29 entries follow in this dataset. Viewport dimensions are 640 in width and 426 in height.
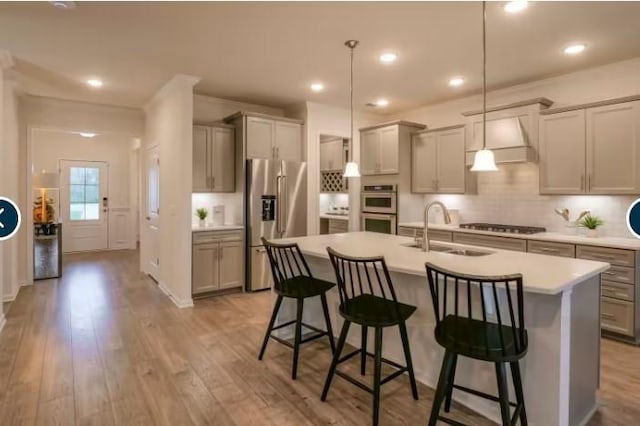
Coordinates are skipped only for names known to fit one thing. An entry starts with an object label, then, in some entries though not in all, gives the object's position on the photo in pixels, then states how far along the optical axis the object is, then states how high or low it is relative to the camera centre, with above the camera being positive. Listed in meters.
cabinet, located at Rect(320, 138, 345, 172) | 6.32 +0.89
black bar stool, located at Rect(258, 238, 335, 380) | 2.80 -0.64
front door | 8.12 +0.01
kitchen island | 1.93 -0.70
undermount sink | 2.76 -0.33
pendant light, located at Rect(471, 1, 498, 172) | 2.51 +0.31
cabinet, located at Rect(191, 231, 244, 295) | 4.70 -0.72
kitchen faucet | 2.77 -0.15
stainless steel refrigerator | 4.98 -0.02
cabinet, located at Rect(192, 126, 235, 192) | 4.91 +0.63
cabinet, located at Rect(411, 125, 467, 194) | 5.06 +0.66
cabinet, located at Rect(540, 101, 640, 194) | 3.58 +0.60
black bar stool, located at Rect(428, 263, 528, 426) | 1.75 -0.66
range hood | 4.23 +0.90
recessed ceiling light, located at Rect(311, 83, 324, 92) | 4.65 +1.53
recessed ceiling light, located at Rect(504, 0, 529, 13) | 2.65 +1.46
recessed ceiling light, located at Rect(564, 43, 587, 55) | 3.42 +1.49
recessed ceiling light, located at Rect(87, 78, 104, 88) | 4.46 +1.50
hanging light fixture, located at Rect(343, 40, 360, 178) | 3.42 +0.36
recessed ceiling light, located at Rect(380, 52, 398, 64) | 3.64 +1.50
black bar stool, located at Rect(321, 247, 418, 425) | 2.18 -0.67
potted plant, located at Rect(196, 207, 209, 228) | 5.05 -0.12
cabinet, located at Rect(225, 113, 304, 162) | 5.04 +1.00
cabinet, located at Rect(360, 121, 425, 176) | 5.51 +0.94
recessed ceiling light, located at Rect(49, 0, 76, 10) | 2.63 +1.43
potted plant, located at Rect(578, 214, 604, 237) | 3.86 -0.17
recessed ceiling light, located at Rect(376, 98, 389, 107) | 5.50 +1.58
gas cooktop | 4.22 -0.24
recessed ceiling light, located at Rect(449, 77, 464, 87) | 4.44 +1.53
